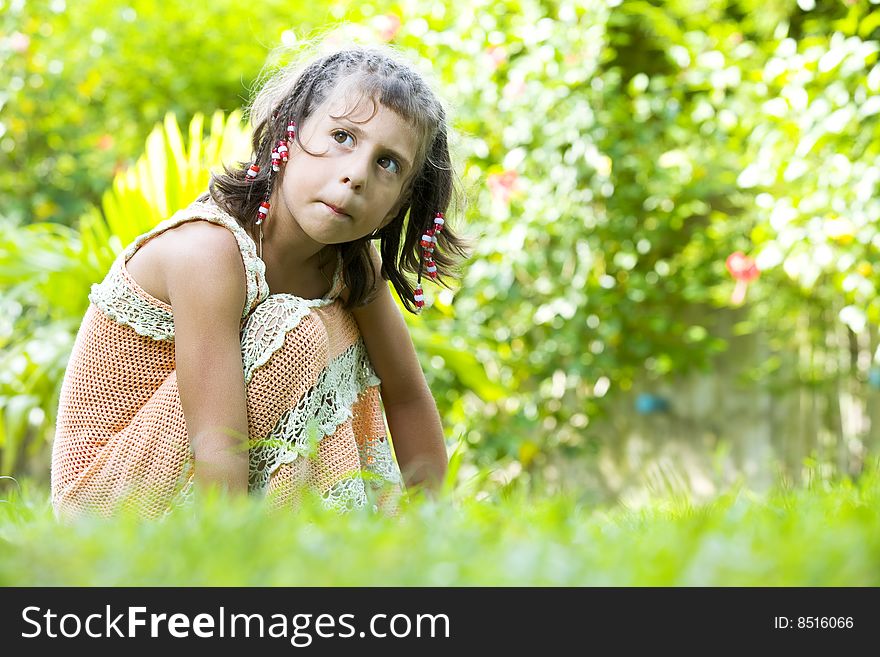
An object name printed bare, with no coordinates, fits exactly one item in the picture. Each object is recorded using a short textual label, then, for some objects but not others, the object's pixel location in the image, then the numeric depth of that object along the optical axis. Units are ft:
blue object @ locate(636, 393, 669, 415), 14.38
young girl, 5.38
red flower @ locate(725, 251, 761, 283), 11.97
